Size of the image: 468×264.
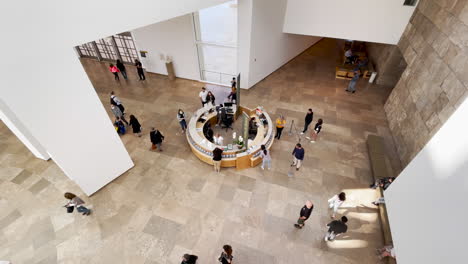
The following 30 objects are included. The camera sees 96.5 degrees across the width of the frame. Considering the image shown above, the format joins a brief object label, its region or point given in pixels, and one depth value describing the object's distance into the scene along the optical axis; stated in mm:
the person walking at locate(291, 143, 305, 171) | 7344
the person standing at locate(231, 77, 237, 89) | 10421
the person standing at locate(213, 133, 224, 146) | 8234
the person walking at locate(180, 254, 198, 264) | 4895
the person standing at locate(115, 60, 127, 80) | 12634
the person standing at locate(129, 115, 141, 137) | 8781
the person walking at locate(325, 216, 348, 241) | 5535
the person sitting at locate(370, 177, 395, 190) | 6906
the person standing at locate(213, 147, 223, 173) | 7305
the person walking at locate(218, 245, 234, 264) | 4922
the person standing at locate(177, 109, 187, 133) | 8943
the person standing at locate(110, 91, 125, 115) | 9395
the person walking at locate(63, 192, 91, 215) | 6320
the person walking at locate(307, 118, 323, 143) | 8603
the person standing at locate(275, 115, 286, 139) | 8750
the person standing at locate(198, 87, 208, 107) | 10062
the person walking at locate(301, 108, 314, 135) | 8798
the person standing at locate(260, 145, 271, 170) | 7540
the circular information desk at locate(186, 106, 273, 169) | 7871
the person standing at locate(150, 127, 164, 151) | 8141
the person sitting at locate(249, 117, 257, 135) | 9578
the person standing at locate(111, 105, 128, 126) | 9258
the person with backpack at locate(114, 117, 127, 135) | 9273
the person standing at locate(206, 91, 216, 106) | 10117
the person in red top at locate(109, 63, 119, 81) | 12365
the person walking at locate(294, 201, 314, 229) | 5716
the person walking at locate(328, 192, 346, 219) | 6017
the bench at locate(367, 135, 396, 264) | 6102
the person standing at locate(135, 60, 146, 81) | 12492
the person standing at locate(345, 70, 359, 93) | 11691
